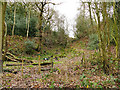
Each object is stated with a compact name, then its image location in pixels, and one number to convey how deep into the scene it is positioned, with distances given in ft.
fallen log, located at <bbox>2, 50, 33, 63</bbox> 34.06
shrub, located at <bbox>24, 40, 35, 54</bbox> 46.44
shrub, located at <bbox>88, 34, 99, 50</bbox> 50.17
